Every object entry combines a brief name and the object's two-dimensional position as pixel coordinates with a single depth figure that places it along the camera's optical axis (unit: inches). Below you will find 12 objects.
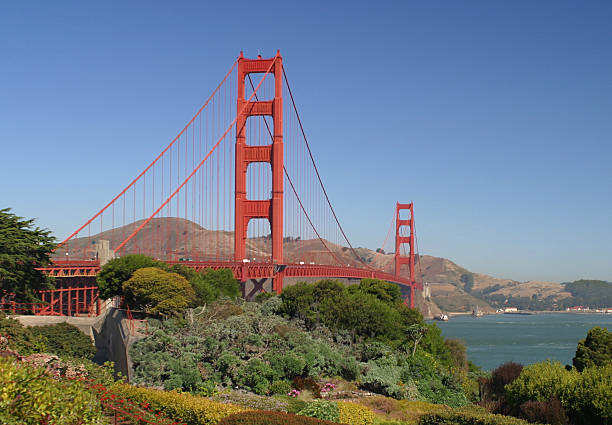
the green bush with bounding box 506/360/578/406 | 825.7
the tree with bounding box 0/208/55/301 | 1355.8
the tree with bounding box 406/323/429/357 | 1238.9
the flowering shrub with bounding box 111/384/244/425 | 645.3
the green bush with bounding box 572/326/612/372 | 1021.2
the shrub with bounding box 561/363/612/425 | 761.0
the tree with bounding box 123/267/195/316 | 1173.1
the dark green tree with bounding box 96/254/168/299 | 1379.2
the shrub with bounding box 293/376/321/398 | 924.7
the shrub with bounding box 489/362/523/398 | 1014.5
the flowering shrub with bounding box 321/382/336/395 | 941.7
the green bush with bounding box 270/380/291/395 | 922.1
